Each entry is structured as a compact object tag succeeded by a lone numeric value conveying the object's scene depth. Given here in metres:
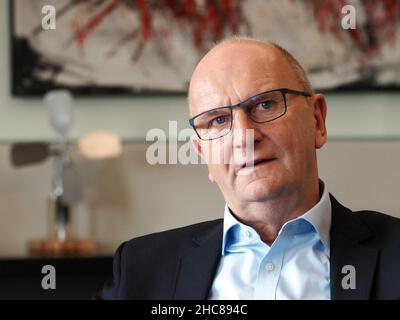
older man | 1.57
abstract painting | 2.36
